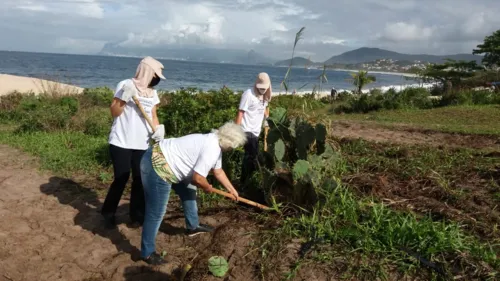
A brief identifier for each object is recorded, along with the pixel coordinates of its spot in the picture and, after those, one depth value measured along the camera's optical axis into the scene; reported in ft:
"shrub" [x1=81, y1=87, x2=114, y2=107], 36.81
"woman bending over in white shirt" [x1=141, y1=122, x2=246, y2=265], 9.71
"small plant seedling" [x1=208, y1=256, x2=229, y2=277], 10.04
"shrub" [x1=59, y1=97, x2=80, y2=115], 29.74
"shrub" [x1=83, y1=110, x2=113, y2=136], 25.45
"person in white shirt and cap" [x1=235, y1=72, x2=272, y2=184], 14.58
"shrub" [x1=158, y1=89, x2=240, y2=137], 18.19
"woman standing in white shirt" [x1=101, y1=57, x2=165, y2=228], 11.67
